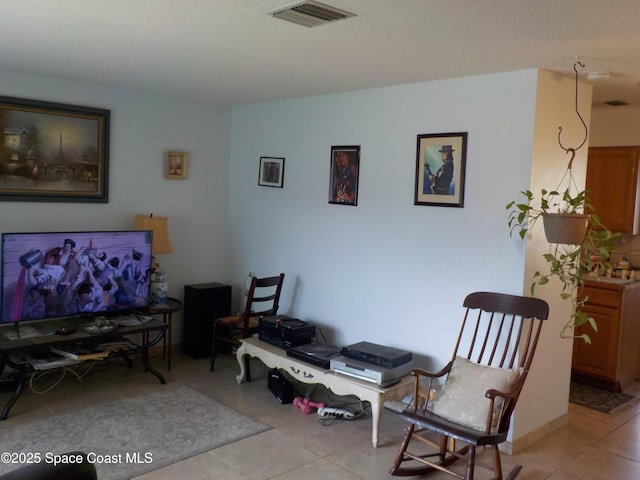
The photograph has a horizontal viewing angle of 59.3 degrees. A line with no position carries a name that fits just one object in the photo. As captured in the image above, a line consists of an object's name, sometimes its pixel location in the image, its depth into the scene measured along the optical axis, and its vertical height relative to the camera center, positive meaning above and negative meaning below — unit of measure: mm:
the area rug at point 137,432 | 3150 -1491
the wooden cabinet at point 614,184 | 4734 +247
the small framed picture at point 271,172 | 4930 +217
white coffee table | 3432 -1187
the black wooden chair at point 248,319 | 4551 -1035
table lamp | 4605 -462
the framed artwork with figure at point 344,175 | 4266 +192
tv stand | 3637 -1052
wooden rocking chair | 2885 -974
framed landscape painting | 4105 +261
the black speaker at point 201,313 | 4949 -1067
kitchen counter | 4422 -554
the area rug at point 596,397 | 4246 -1448
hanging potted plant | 3076 -113
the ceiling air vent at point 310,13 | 2346 +798
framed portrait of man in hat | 3615 +234
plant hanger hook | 3481 +441
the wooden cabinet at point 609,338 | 4461 -1008
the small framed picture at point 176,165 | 4984 +234
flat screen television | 3809 -625
